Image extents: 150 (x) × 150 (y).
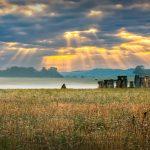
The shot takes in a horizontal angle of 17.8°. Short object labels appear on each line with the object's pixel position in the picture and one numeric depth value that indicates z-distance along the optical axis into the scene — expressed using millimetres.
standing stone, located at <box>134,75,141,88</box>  71288
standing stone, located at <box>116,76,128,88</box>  69000
